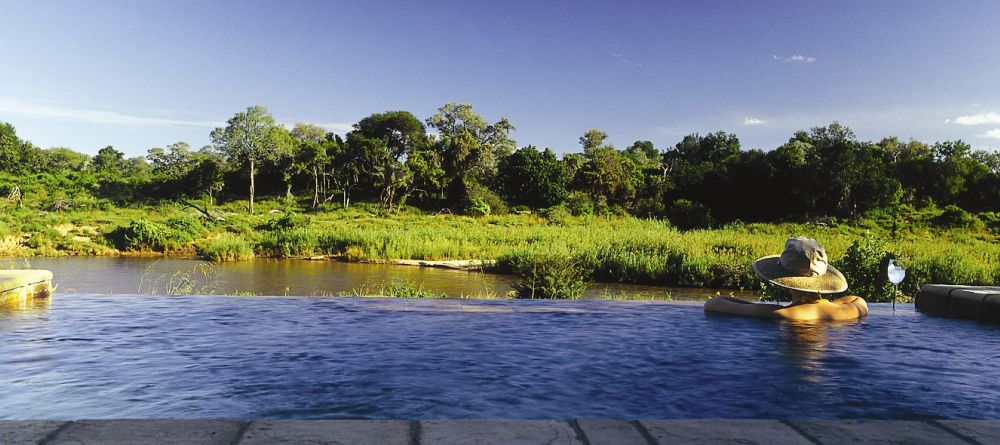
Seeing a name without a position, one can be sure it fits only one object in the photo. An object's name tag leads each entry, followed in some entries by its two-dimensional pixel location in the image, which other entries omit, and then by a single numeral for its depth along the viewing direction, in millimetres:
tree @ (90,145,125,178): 70688
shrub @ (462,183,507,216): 40675
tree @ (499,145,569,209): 43375
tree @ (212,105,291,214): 41594
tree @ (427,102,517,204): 45656
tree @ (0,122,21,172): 49972
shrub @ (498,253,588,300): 11742
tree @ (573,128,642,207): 43969
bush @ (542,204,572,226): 36312
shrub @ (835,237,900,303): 10953
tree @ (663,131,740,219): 39406
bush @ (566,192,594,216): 40250
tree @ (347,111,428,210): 42375
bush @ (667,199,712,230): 35781
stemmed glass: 7027
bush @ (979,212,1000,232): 33688
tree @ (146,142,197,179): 44734
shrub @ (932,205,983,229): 33634
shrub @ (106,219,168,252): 26625
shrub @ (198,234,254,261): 24102
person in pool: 6344
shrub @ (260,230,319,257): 25531
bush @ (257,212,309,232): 31312
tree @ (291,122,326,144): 64688
